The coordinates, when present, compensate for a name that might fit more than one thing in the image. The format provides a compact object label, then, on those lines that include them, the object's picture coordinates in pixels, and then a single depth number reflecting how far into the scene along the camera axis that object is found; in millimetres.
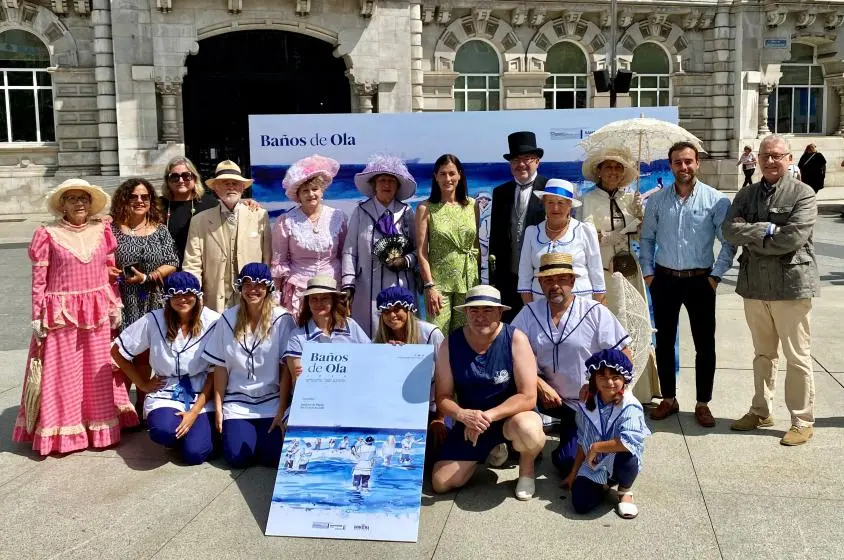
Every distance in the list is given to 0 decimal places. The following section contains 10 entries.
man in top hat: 5766
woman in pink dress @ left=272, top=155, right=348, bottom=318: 5766
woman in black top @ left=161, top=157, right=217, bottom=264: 5992
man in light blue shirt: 5562
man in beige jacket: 5824
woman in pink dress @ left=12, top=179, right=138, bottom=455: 5266
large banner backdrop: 7305
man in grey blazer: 5070
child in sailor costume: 4250
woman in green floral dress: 5648
